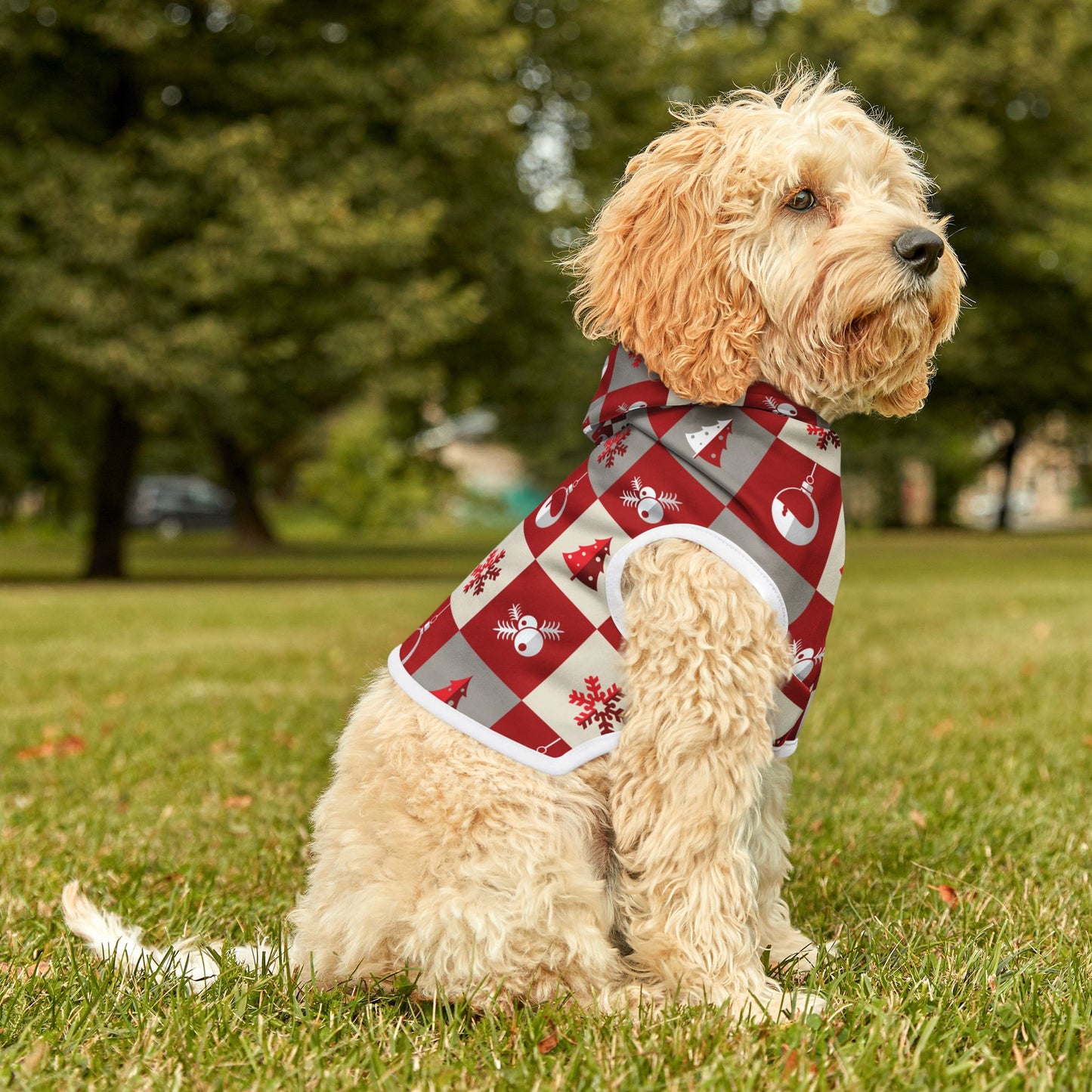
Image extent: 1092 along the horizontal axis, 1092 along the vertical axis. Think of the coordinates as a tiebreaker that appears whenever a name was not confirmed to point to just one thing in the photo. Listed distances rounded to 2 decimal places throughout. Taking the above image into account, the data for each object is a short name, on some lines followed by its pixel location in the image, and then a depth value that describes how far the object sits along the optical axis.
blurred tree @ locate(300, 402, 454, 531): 42.28
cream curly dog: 2.71
